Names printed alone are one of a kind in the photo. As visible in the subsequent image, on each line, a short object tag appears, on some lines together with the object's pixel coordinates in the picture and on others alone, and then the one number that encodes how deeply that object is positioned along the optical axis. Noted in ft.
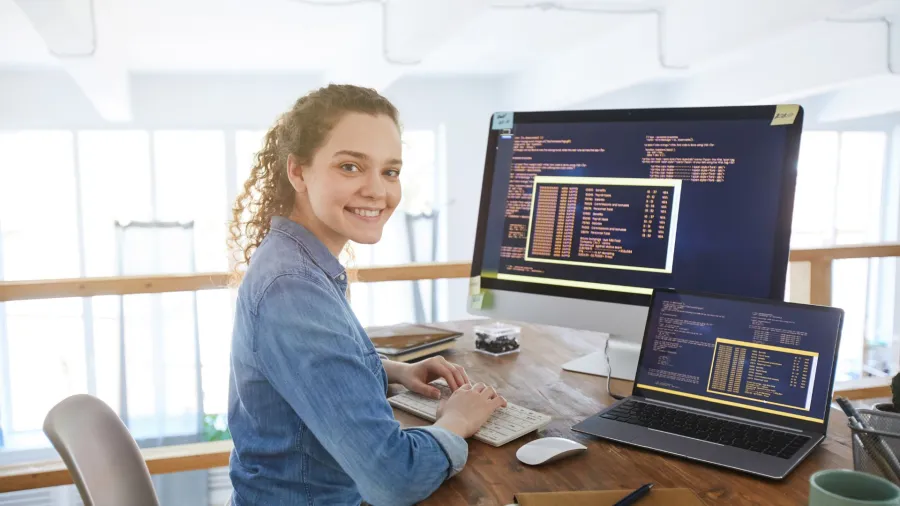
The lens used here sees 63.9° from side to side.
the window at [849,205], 23.80
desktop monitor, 4.02
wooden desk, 2.84
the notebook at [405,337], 4.86
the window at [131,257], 18.85
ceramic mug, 2.01
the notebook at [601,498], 2.69
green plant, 16.03
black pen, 2.68
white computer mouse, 3.09
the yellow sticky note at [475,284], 5.01
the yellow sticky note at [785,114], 3.93
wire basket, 2.46
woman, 2.83
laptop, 3.23
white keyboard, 3.39
